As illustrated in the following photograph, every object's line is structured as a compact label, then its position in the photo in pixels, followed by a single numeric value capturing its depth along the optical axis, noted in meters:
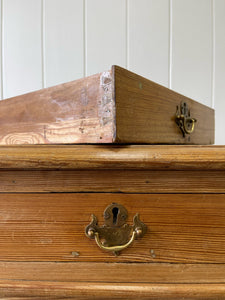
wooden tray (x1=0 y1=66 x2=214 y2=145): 0.38
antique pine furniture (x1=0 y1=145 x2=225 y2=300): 0.39
